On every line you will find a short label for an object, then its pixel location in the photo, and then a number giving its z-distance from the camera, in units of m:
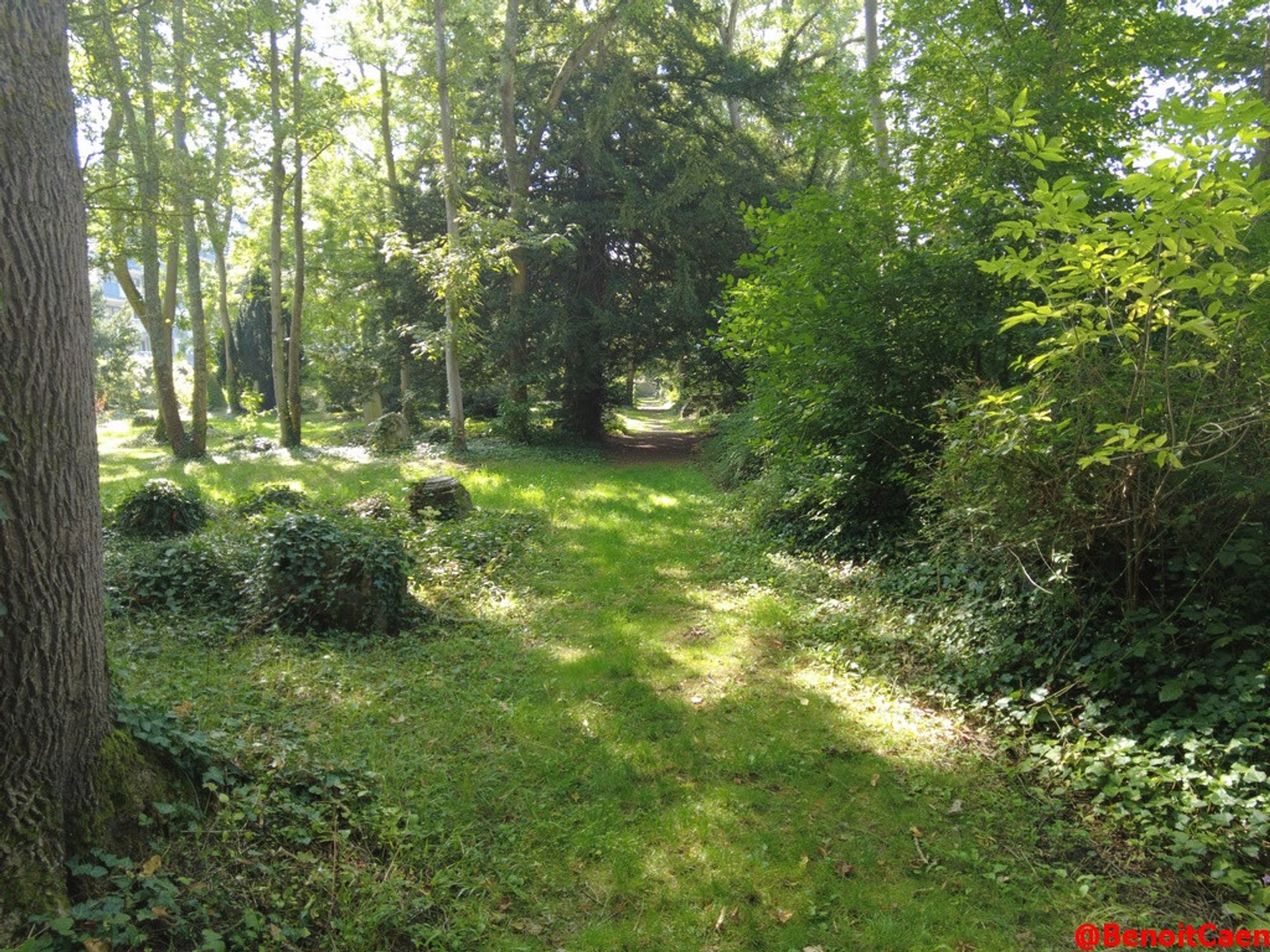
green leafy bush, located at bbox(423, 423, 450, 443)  18.14
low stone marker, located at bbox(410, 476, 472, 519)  9.05
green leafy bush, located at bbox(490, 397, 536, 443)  17.42
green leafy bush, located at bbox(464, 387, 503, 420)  21.22
